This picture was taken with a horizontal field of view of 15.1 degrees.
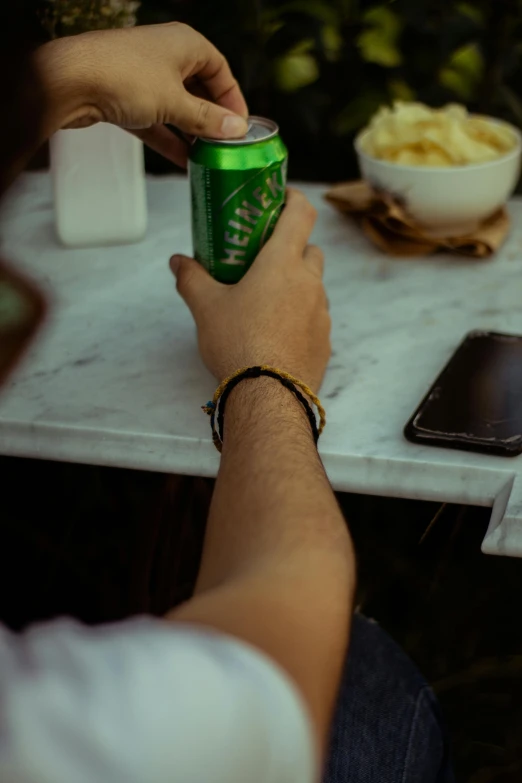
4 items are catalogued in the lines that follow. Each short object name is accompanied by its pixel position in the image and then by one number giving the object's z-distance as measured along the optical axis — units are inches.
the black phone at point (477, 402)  50.3
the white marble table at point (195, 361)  50.2
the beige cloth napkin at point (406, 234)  60.3
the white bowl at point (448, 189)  59.4
